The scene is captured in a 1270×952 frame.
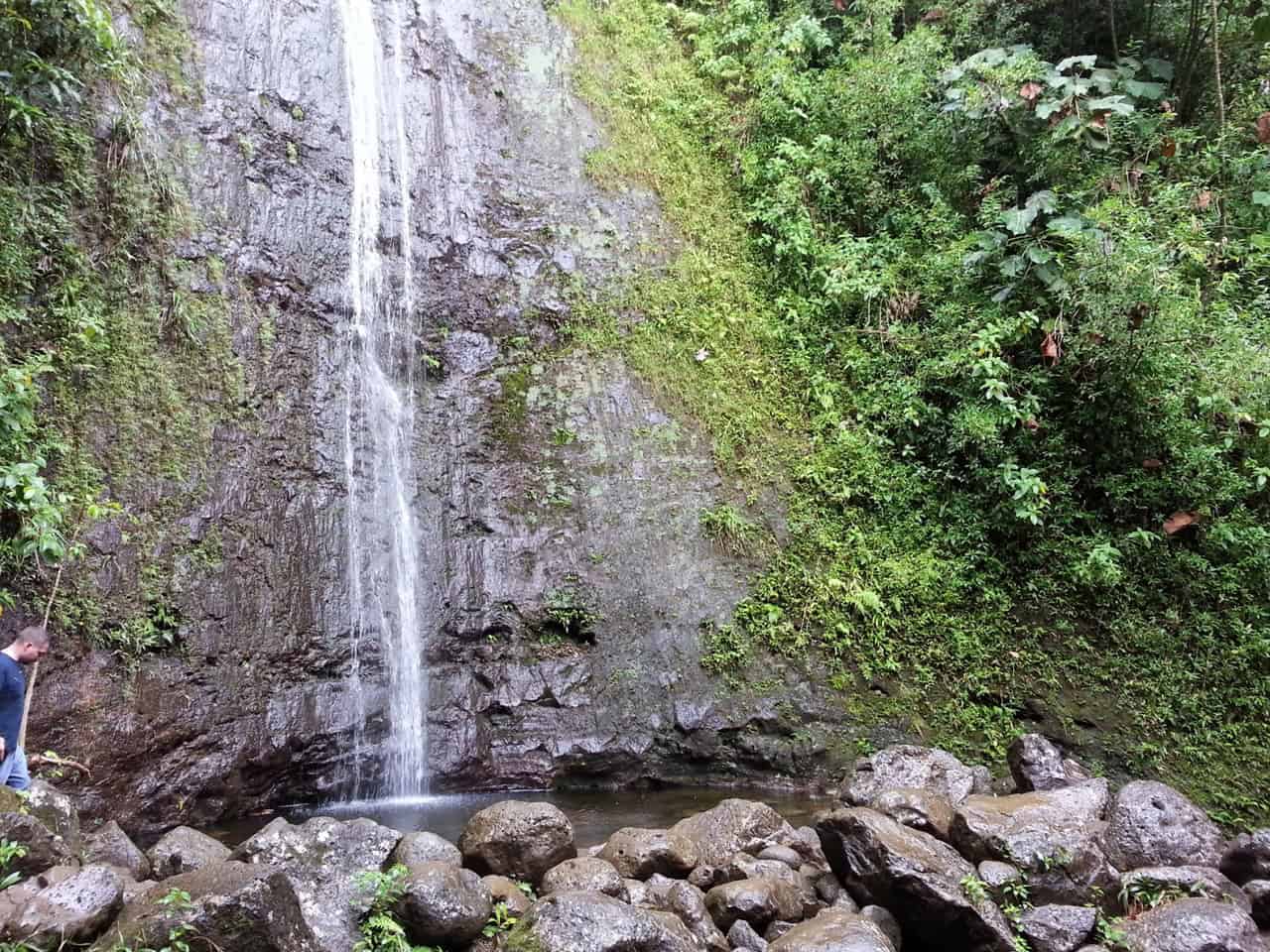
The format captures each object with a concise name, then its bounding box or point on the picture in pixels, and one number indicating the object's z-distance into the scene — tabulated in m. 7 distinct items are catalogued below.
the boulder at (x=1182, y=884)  4.10
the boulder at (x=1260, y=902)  4.04
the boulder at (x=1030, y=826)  4.15
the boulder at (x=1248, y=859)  4.28
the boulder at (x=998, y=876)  4.03
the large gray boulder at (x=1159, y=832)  4.48
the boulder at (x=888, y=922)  3.94
